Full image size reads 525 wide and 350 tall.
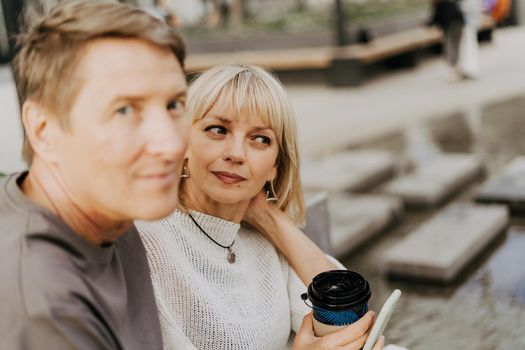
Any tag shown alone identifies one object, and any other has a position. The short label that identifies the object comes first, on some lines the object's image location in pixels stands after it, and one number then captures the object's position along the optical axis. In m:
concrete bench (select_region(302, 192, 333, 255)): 3.01
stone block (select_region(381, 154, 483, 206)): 5.74
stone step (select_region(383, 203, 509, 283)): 4.32
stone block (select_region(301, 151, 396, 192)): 6.09
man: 1.08
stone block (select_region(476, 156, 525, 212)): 5.42
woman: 1.81
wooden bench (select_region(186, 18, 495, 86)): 12.20
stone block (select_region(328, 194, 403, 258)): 4.86
